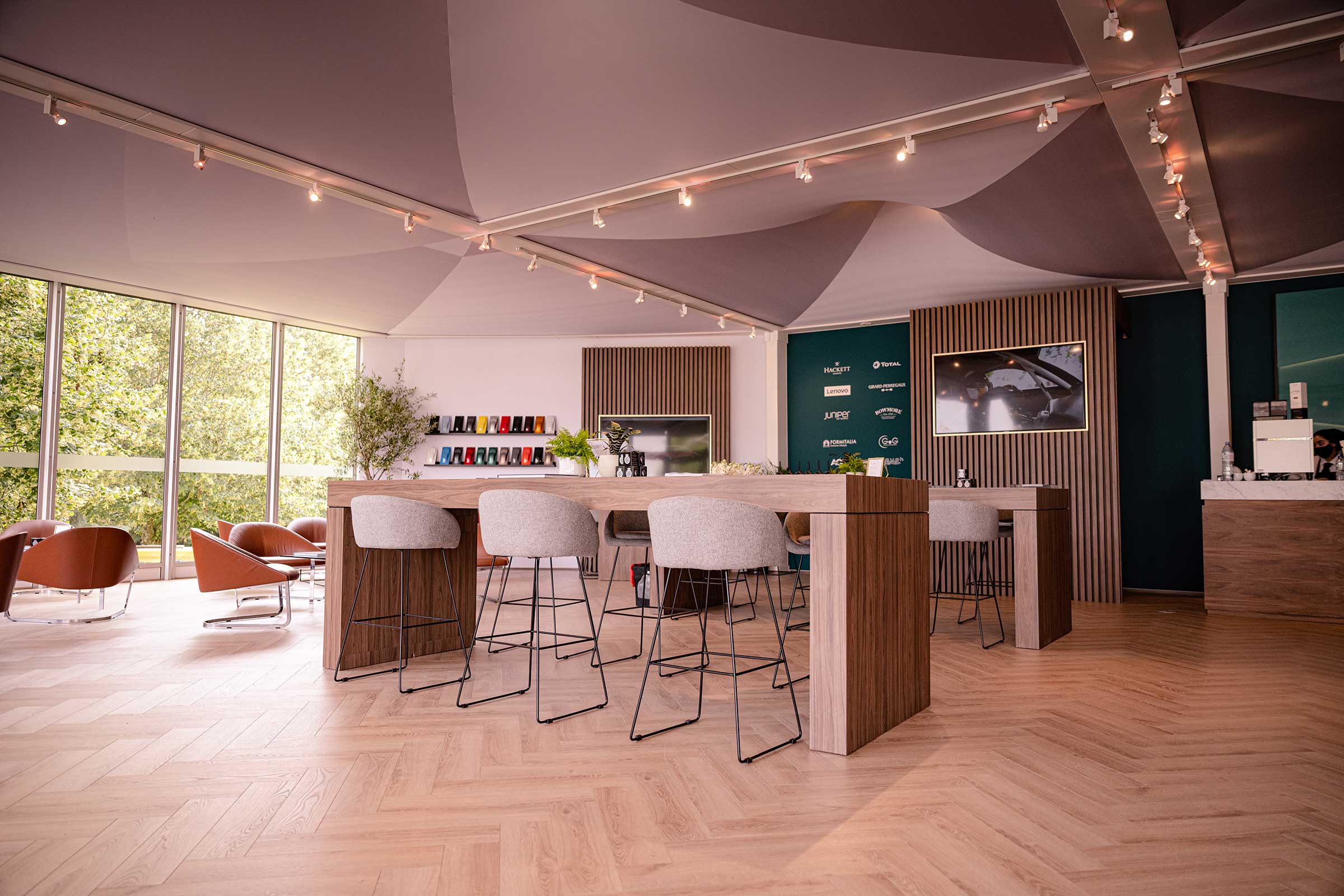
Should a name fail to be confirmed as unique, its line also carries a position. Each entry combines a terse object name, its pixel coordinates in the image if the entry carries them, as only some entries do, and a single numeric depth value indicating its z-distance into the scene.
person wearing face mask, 6.63
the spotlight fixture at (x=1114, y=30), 3.49
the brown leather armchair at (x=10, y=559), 5.07
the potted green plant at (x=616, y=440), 4.08
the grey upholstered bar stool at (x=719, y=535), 2.90
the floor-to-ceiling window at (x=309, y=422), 9.45
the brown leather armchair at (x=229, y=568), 5.60
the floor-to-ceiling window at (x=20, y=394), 7.29
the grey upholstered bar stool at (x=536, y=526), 3.44
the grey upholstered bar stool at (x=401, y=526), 3.94
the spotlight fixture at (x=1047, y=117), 4.20
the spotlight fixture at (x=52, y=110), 4.22
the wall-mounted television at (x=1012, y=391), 7.69
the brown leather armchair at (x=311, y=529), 7.90
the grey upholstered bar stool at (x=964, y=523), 4.91
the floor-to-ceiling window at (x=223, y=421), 8.59
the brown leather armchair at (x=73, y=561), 5.80
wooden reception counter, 6.05
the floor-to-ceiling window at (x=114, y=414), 7.74
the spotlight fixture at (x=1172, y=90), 3.98
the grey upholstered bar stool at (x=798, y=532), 5.83
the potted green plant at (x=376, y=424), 9.58
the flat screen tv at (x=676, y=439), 9.89
